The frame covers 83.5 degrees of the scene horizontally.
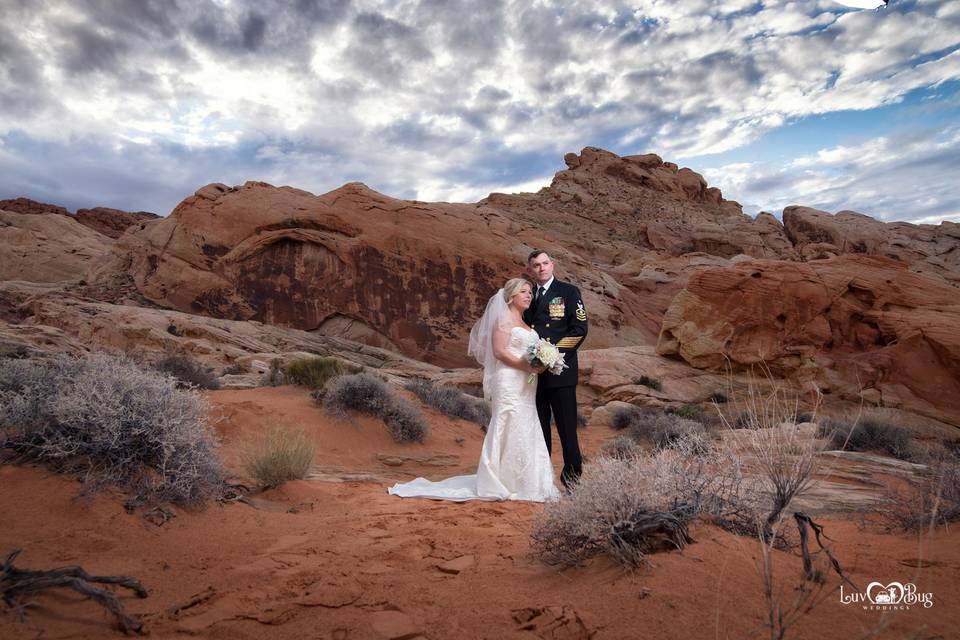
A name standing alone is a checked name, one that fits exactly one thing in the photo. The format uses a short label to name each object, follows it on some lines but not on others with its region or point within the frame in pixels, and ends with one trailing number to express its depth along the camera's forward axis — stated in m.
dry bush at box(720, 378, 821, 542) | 2.21
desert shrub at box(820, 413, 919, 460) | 8.04
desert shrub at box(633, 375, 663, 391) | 15.34
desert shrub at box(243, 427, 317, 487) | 5.19
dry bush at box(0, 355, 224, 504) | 3.62
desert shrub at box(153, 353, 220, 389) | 9.84
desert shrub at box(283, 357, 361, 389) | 10.18
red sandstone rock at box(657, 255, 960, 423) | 13.63
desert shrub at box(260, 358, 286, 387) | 10.80
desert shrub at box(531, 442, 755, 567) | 2.62
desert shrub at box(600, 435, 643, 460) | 7.77
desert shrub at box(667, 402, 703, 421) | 12.49
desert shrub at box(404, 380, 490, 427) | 11.49
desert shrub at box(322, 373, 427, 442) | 9.12
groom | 5.50
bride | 5.45
